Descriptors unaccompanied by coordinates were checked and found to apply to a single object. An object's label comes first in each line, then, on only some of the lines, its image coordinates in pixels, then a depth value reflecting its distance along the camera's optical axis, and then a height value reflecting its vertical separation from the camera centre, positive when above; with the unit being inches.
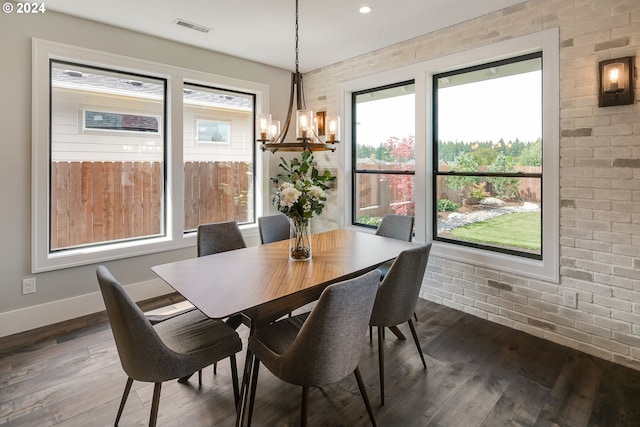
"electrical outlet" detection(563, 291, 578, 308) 109.4 -27.8
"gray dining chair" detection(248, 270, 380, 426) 61.1 -24.1
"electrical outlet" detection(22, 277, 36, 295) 122.9 -27.0
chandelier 95.7 +23.5
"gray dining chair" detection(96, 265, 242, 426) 61.7 -28.2
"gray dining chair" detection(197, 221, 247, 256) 116.6 -9.8
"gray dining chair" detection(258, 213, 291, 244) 141.6 -7.6
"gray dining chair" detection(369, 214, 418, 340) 133.6 -7.0
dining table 71.3 -16.3
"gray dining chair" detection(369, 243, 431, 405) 85.0 -20.1
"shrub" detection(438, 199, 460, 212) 144.9 +2.2
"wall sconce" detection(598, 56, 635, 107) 95.6 +35.8
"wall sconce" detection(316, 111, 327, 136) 191.5 +49.6
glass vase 102.4 -9.6
